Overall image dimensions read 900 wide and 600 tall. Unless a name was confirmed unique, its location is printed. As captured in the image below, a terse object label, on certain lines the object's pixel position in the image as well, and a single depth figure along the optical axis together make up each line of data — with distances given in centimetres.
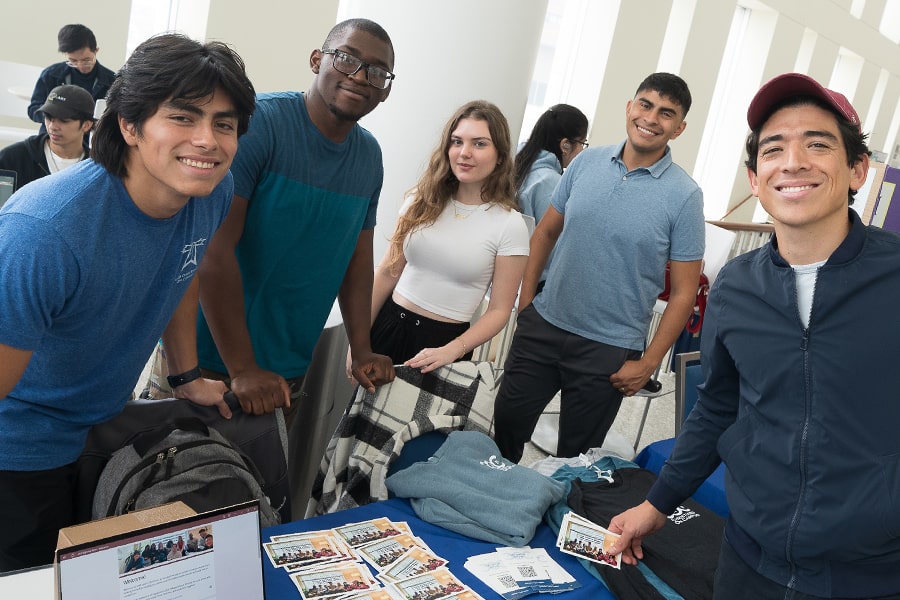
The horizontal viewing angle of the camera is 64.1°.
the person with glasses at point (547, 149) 381
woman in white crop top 251
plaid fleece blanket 218
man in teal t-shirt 190
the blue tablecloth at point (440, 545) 155
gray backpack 147
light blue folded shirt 183
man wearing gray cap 350
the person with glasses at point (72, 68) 439
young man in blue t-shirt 127
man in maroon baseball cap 125
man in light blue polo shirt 257
